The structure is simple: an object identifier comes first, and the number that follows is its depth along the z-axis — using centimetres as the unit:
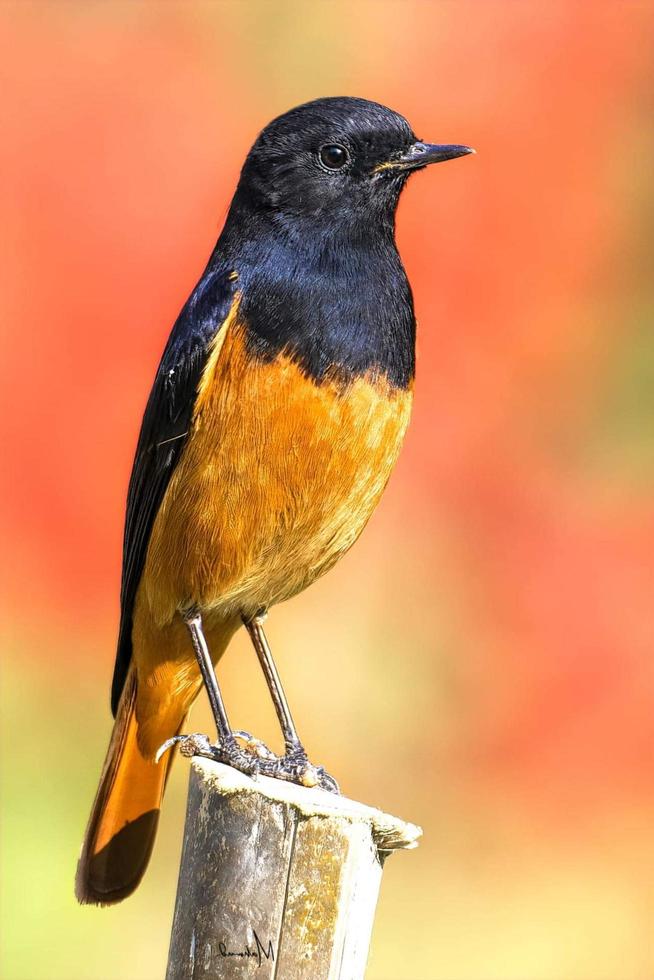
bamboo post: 585
